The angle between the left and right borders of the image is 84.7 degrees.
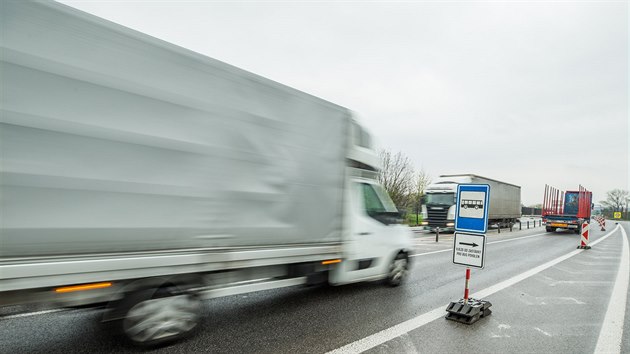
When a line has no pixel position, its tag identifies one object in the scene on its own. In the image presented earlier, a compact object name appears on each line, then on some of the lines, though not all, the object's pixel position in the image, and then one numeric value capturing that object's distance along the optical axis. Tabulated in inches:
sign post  193.9
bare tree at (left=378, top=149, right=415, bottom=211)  1097.9
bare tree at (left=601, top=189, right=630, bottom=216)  3858.3
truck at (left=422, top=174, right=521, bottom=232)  831.1
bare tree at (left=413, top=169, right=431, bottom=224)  1260.1
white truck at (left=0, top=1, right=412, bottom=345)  104.0
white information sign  196.5
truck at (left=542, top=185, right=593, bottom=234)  960.9
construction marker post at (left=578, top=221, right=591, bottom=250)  586.2
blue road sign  197.0
